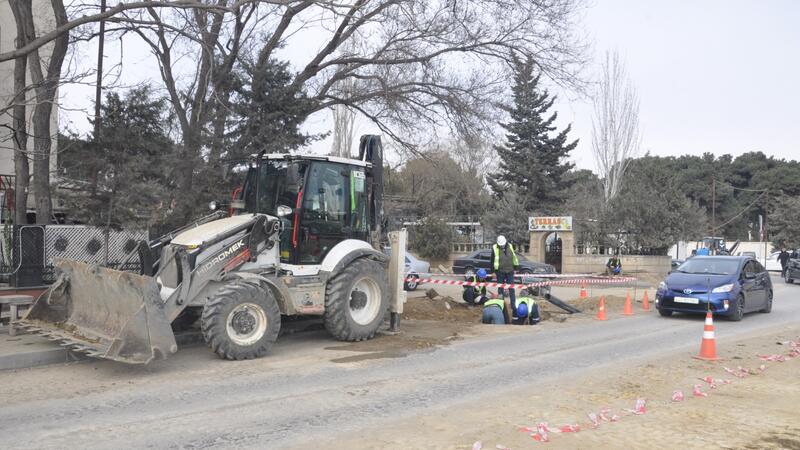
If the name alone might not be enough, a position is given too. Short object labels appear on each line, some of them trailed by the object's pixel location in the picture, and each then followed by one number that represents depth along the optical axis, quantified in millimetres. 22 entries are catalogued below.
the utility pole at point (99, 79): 13179
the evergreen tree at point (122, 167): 12836
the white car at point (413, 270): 22344
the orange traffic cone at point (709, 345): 9602
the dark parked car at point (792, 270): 28938
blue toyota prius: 14039
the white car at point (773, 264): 41919
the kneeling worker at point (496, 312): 13312
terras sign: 32344
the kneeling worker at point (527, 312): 13297
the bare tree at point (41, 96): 12492
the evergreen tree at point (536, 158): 43656
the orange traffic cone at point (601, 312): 14572
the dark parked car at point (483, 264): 26625
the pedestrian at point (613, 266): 28933
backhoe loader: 8180
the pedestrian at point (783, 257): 32981
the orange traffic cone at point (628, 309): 15572
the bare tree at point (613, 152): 46438
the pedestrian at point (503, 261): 14742
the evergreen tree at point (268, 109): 15641
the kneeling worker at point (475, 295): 15875
